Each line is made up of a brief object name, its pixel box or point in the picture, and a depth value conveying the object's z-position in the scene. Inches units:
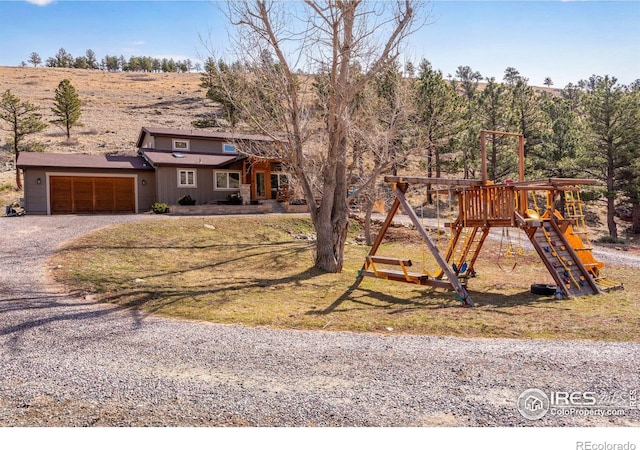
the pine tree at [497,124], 1140.5
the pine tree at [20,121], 1391.5
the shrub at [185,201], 1048.2
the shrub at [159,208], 979.8
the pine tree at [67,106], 1734.7
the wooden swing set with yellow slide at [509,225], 402.6
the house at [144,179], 991.0
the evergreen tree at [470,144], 1115.9
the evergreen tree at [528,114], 1240.1
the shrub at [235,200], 1102.4
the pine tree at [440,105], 1068.7
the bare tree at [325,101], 481.1
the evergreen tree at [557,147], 1119.0
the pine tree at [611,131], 918.4
